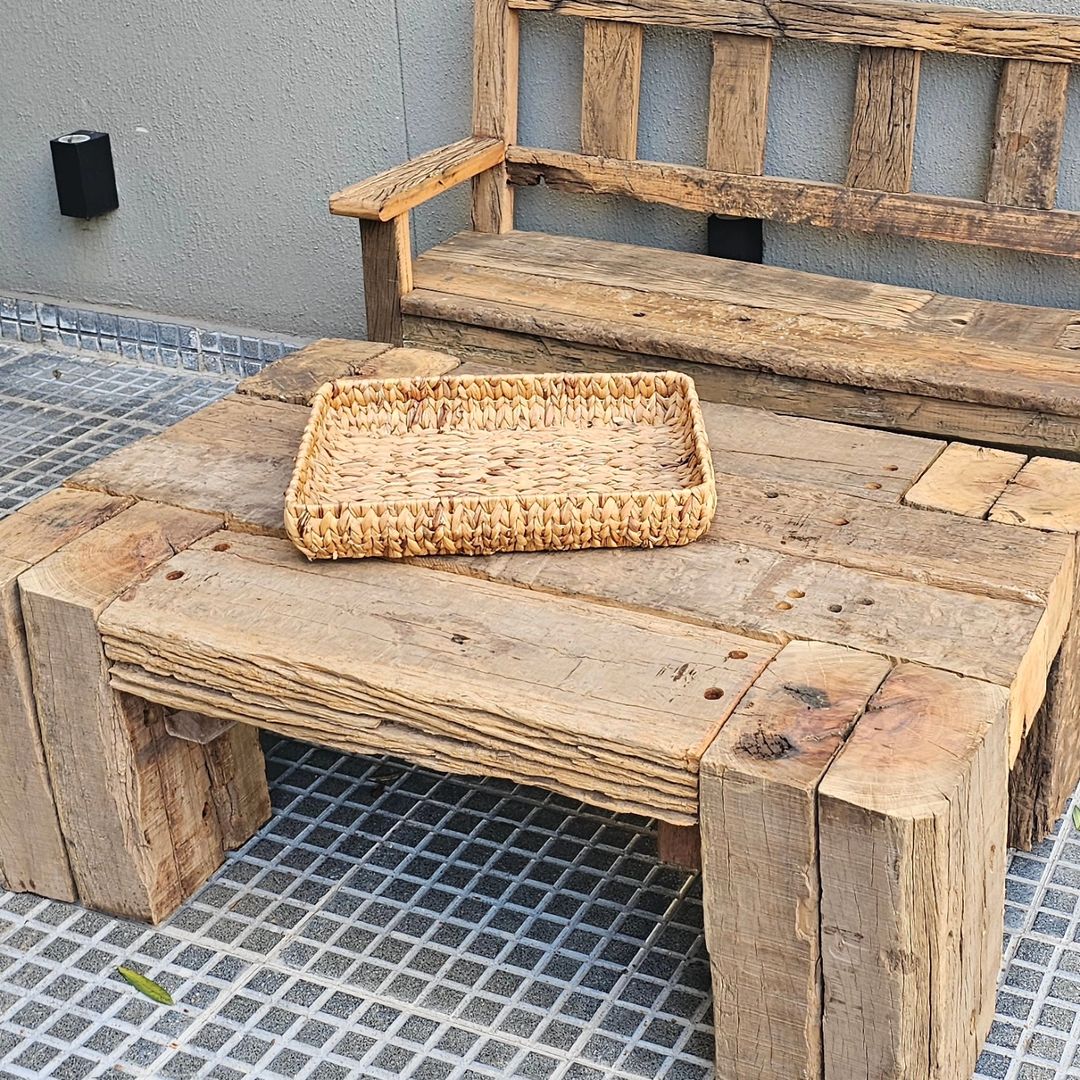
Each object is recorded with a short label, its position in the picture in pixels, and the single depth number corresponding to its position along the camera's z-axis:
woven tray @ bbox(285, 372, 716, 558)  1.92
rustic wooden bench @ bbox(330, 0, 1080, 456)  2.62
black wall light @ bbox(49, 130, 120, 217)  3.87
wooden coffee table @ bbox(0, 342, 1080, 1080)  1.61
